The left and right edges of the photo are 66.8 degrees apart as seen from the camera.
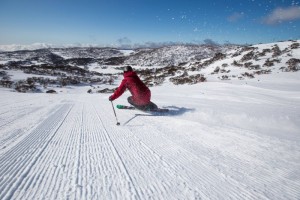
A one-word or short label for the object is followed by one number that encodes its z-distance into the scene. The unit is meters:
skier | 8.21
